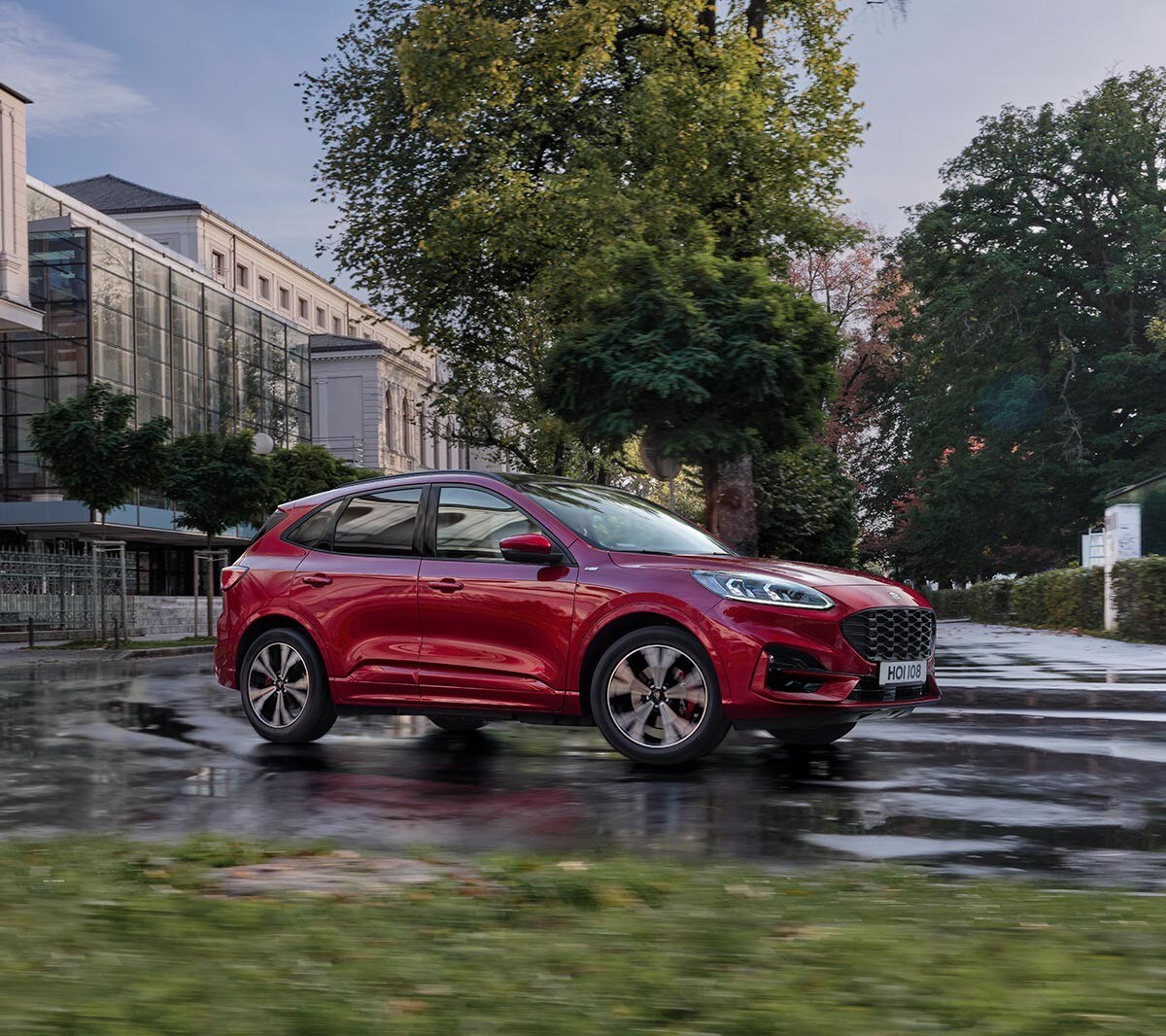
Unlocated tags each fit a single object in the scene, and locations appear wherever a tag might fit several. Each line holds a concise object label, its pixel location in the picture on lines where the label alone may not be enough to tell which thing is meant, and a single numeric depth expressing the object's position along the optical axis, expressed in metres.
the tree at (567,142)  23.92
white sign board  25.34
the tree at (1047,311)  48.56
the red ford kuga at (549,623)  7.91
